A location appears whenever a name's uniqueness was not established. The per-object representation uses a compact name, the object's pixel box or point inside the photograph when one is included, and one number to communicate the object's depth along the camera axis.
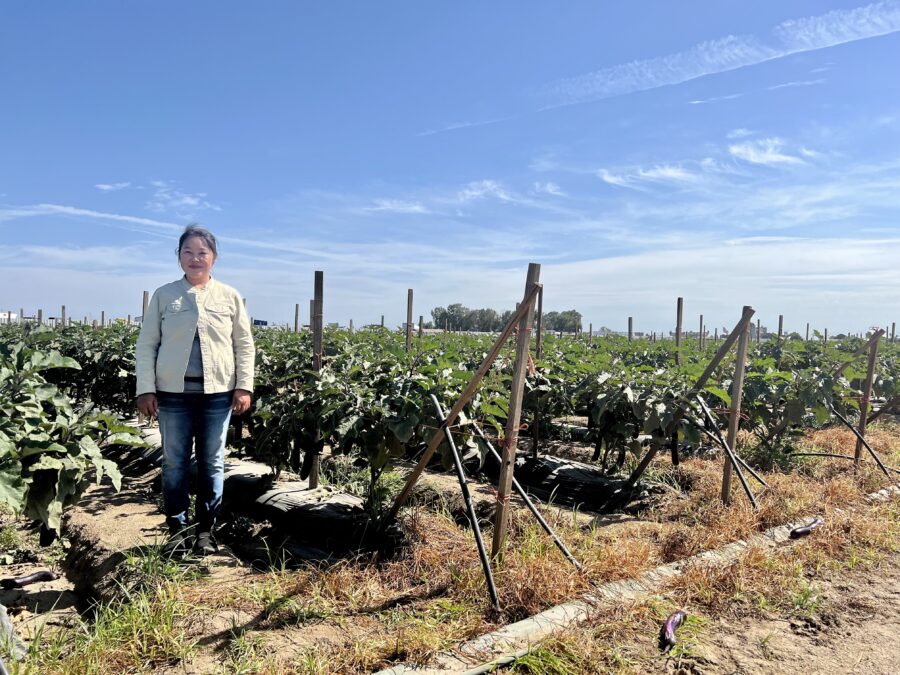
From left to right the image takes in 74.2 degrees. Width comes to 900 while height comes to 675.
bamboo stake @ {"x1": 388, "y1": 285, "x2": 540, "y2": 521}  2.99
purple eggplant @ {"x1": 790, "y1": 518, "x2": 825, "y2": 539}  3.83
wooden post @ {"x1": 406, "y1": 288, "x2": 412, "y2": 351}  8.70
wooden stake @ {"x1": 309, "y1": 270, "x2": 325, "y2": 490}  4.22
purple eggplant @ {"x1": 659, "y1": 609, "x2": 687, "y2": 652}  2.52
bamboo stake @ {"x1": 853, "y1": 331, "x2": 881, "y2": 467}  6.02
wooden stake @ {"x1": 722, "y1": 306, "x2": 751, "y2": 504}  4.39
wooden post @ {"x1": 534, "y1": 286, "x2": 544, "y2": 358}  5.61
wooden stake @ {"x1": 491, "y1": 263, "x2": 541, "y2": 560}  3.02
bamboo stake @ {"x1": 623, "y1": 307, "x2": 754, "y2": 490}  4.32
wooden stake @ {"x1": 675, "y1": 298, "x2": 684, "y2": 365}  9.49
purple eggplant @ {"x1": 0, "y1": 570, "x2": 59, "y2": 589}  3.05
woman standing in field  3.13
